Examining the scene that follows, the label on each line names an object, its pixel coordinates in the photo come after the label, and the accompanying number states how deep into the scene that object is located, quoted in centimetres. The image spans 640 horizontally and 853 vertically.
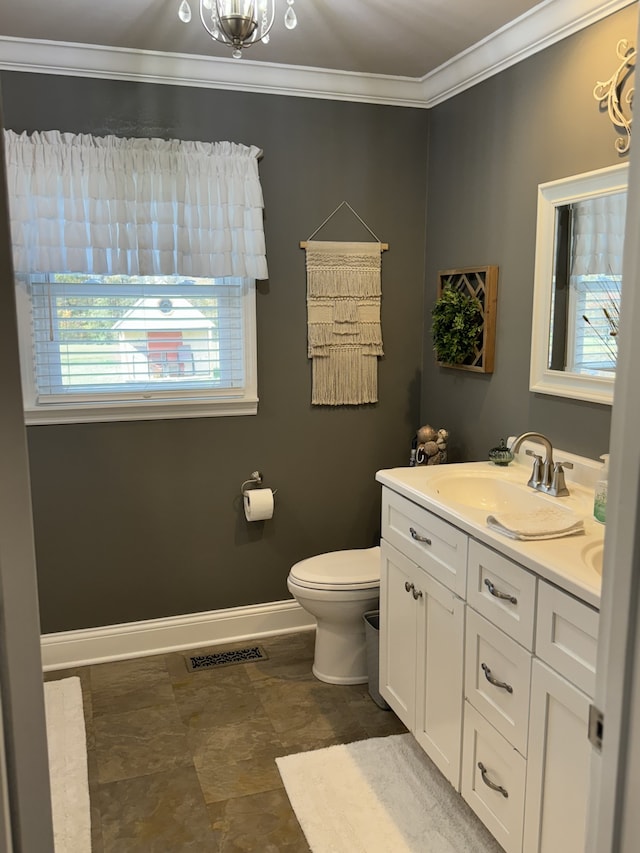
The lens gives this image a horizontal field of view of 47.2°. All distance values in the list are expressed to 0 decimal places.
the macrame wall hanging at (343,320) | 329
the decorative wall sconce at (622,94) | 219
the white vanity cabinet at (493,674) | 167
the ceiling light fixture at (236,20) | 198
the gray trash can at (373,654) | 283
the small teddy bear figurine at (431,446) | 315
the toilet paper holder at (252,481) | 334
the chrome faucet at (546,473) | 235
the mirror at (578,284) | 230
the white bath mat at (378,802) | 215
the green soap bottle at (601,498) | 205
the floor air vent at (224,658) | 319
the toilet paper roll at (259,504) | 326
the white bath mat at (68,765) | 218
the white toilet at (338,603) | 289
